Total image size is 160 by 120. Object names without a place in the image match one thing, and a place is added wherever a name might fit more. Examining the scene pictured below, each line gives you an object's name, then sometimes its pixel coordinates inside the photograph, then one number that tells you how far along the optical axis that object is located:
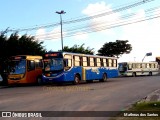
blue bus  30.23
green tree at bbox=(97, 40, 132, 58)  101.81
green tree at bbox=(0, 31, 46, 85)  36.03
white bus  56.38
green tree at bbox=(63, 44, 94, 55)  61.44
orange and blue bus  32.34
